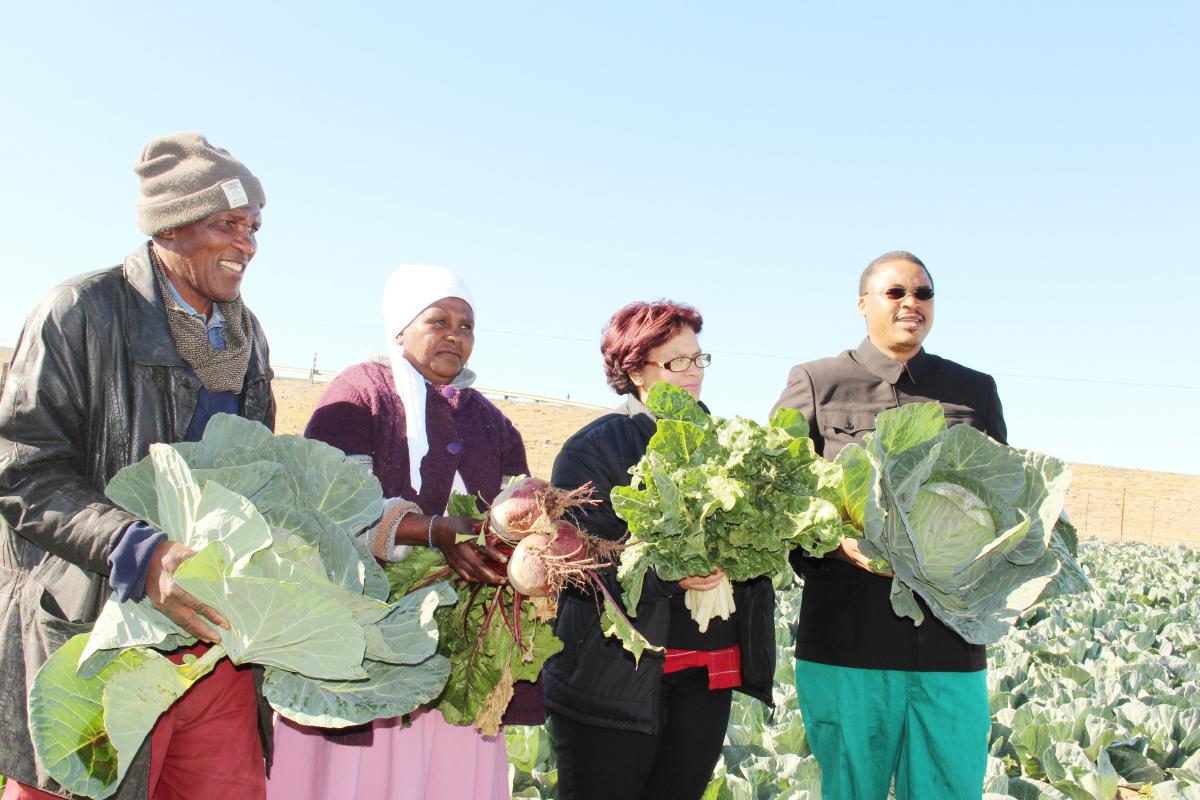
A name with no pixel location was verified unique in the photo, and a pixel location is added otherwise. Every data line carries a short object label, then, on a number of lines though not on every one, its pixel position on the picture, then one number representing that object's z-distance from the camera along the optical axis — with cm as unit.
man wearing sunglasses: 291
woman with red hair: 266
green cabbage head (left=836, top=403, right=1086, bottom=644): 239
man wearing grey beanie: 201
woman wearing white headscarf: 270
